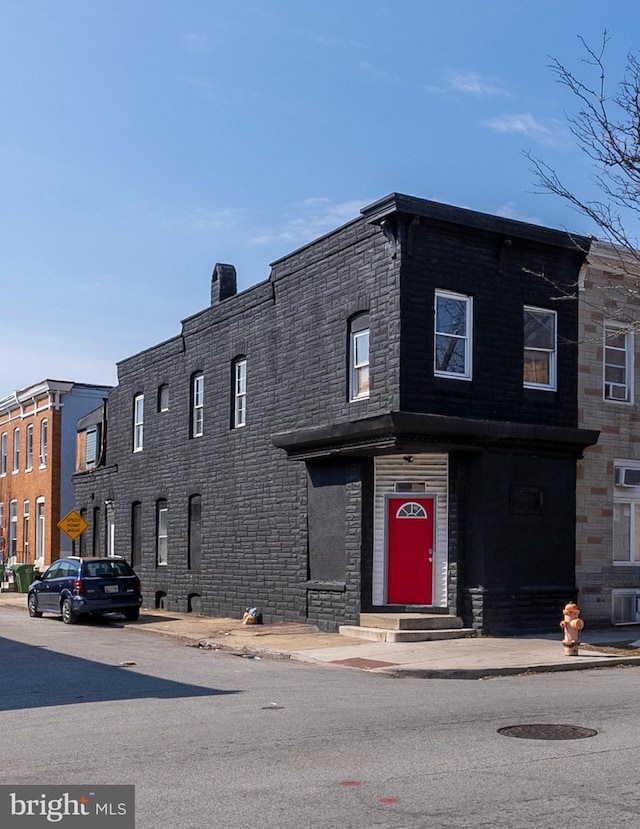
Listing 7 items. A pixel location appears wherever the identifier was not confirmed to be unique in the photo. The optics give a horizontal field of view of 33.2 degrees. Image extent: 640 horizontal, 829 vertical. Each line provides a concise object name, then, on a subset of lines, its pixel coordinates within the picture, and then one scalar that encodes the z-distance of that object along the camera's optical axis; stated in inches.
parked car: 967.6
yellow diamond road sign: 1178.0
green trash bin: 1566.2
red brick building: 1664.6
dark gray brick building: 789.2
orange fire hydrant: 681.6
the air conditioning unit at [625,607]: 878.4
